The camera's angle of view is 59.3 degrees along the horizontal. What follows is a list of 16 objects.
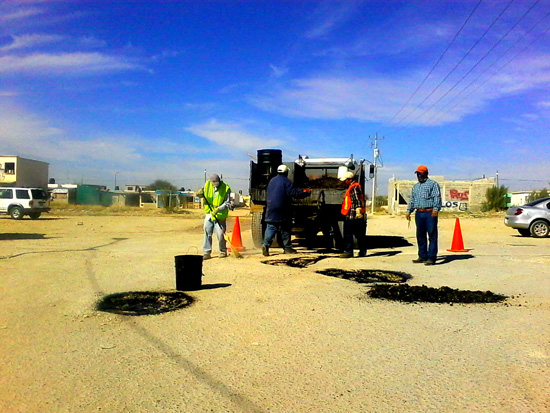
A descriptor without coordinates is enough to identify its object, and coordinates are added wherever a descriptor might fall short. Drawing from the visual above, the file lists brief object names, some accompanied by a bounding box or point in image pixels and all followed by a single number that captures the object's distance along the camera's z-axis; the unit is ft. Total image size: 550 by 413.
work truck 36.86
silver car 57.00
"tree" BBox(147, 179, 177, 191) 329.60
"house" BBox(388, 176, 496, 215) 168.76
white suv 95.45
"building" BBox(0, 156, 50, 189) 190.29
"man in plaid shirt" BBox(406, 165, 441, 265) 30.86
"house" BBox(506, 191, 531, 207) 281.66
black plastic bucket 21.76
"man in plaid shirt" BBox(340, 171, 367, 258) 33.53
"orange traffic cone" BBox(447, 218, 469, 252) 39.06
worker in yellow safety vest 32.55
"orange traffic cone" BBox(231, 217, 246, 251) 40.73
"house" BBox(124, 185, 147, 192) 363.15
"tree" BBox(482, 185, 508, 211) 159.74
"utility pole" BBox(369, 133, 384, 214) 186.09
